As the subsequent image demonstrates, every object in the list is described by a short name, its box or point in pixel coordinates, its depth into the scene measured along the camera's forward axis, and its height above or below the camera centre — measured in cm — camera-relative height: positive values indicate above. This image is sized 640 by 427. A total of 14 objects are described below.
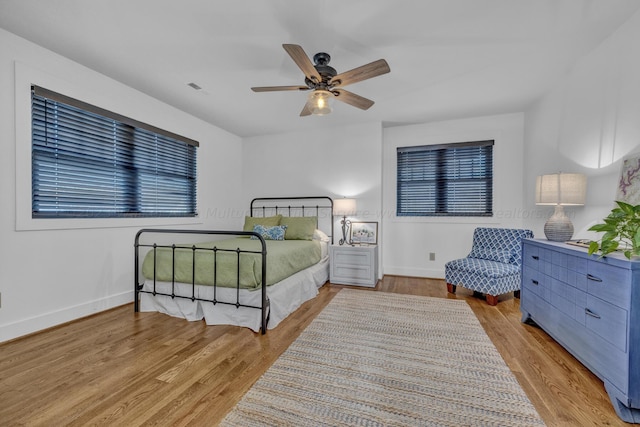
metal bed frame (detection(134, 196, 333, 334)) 242 -75
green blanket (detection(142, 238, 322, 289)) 249 -53
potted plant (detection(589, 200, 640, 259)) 151 -7
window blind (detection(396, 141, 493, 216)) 425 +54
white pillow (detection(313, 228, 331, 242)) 436 -38
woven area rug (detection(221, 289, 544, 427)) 147 -108
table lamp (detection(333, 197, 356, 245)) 411 +8
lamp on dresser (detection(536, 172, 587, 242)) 242 +16
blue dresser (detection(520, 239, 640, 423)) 148 -64
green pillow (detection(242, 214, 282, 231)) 439 -16
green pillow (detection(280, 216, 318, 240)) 414 -24
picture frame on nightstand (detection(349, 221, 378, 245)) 441 -33
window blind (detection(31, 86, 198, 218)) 255 +52
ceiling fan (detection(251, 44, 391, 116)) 212 +112
